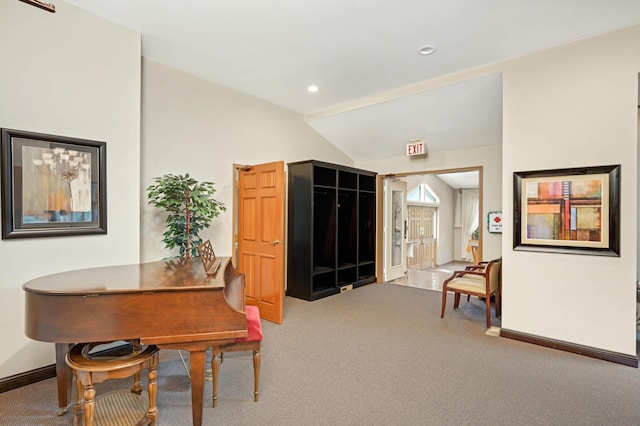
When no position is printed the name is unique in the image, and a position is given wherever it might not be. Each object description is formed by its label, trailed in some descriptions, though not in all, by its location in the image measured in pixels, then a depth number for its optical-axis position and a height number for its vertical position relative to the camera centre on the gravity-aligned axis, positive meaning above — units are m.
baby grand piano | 1.71 -0.57
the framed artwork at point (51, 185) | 2.47 +0.21
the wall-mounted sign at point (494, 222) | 4.98 -0.16
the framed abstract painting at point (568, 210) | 2.99 +0.02
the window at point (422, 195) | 8.40 +0.45
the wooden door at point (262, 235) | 3.92 -0.31
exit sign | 5.52 +1.10
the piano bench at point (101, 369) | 1.81 -0.93
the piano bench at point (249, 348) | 2.22 -0.97
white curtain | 10.02 -0.10
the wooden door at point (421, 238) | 8.42 -0.74
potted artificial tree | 3.40 +0.04
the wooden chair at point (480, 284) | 3.82 -0.95
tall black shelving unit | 4.97 -0.32
